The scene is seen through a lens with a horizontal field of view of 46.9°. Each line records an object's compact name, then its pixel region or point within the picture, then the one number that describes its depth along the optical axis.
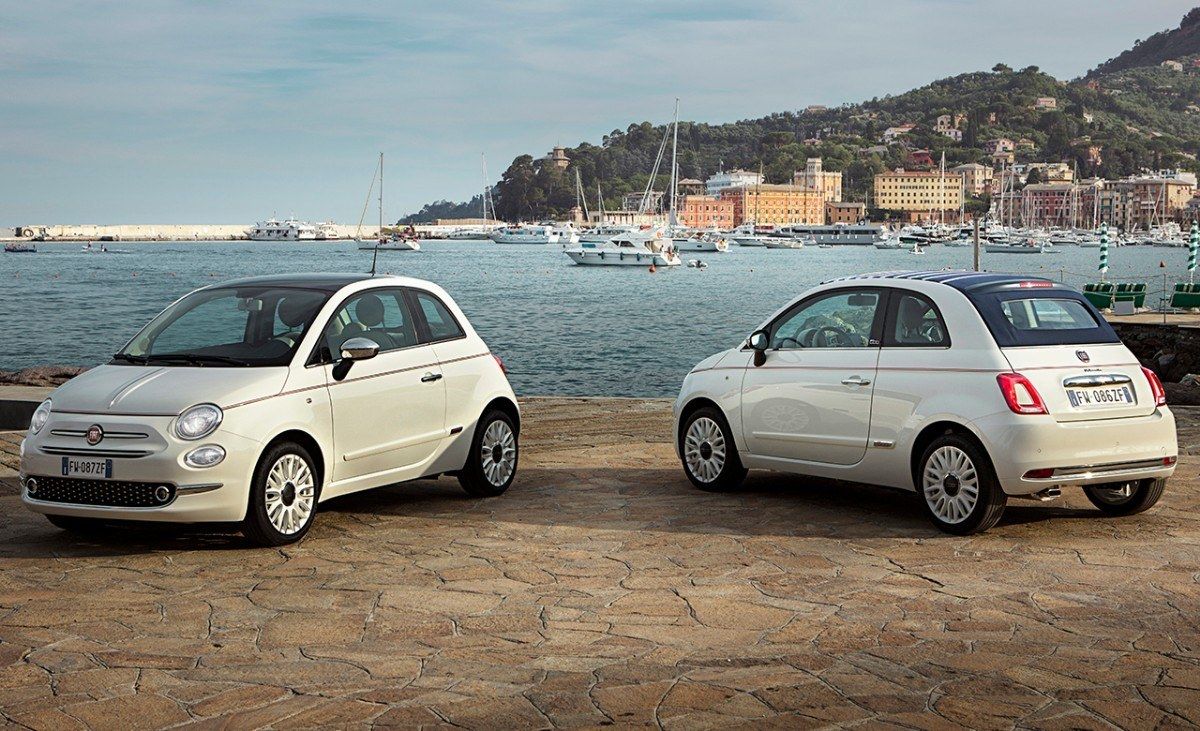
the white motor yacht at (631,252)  117.38
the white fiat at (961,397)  8.25
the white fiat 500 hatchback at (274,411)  7.89
